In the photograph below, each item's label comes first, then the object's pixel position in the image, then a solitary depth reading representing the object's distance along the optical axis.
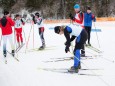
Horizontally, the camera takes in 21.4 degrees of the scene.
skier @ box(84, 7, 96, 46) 12.36
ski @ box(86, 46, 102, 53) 11.44
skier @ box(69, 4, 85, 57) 10.70
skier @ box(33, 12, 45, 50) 12.50
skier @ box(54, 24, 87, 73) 7.39
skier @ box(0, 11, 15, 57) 10.22
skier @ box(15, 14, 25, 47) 13.20
